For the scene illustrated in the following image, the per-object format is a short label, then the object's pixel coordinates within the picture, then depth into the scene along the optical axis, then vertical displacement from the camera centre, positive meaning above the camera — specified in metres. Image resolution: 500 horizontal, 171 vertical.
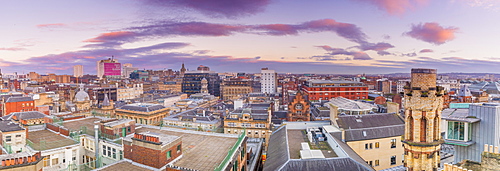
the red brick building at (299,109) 52.91 -5.47
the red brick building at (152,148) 18.97 -4.97
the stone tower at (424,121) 17.34 -2.57
